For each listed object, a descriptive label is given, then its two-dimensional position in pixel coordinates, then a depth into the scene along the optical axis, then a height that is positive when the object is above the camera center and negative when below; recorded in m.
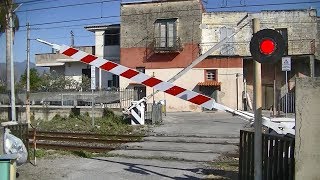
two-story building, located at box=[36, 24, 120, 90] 46.16 +4.31
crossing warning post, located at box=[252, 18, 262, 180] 6.81 -0.55
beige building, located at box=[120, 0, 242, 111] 38.47 +3.91
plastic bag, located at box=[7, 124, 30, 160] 9.63 -1.03
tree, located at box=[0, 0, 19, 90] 23.53 +4.46
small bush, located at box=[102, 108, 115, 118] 24.31 -1.49
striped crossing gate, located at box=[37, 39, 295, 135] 8.07 +0.05
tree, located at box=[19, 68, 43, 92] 43.33 +0.91
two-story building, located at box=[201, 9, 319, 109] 37.97 +4.50
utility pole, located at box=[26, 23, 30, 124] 26.38 +2.66
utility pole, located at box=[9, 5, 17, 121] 23.36 +0.99
